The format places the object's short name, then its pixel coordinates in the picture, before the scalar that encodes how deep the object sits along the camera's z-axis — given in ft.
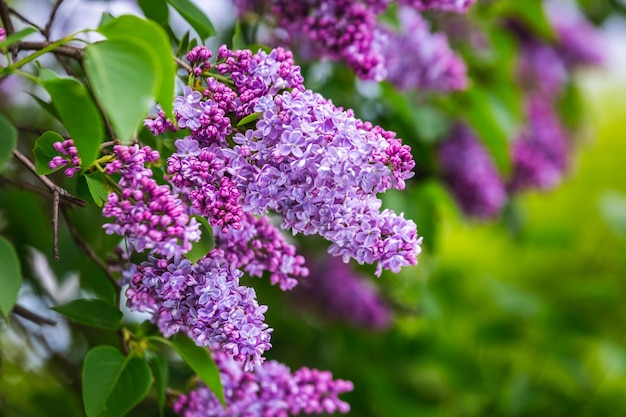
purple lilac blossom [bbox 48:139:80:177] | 2.93
